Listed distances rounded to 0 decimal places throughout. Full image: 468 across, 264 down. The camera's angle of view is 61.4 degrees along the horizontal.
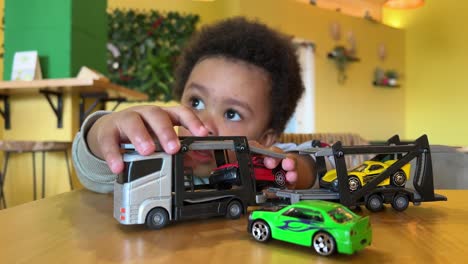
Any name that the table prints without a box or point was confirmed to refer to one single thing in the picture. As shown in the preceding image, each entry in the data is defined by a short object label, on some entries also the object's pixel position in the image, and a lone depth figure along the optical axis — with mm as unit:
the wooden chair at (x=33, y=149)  1870
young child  567
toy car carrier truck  465
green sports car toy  354
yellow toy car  558
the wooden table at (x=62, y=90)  1861
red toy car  543
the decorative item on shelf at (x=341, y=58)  4902
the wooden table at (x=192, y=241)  349
